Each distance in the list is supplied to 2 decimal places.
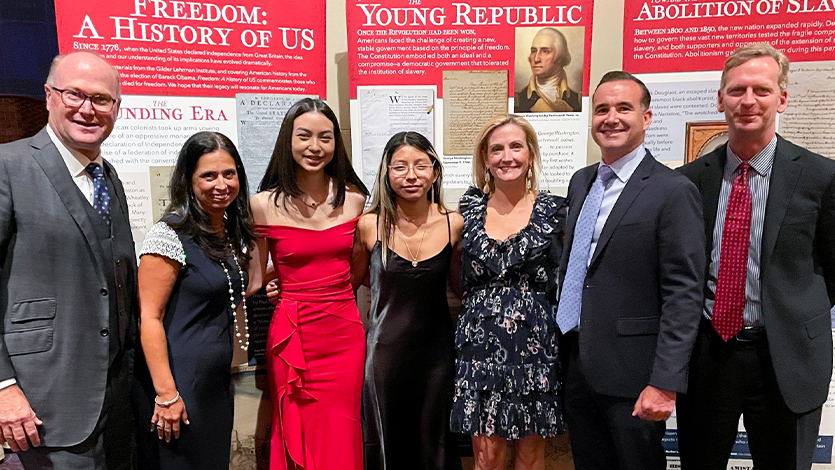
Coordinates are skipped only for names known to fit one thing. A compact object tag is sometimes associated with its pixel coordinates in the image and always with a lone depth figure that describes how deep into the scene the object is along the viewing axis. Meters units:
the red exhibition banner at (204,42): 2.49
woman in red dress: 2.38
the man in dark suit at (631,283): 1.85
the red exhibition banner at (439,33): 2.82
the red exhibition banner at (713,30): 2.66
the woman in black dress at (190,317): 1.96
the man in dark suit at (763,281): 1.89
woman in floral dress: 2.20
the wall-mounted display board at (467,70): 2.82
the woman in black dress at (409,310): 2.39
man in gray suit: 1.69
